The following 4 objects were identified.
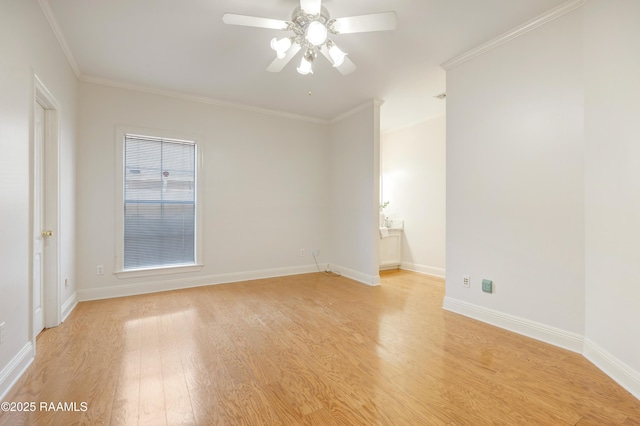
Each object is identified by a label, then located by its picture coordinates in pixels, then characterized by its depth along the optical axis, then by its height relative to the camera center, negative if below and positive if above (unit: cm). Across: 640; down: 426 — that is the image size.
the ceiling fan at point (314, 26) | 200 +139
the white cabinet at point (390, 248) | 529 -70
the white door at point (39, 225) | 248 -12
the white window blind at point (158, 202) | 382 +14
